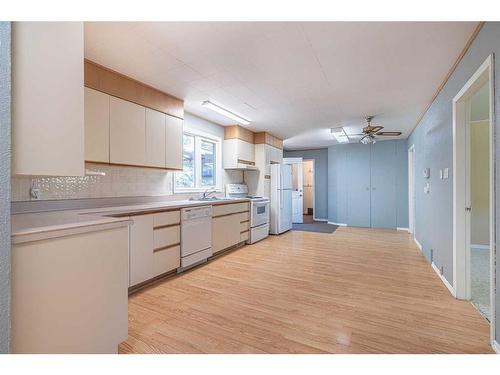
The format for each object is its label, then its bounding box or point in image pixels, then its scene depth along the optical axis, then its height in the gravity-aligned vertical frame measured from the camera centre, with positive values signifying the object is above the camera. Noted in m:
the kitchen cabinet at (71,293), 1.14 -0.56
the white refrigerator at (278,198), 5.76 -0.25
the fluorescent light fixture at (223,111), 3.56 +1.23
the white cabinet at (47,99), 1.20 +0.47
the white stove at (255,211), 4.86 -0.48
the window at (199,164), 4.20 +0.44
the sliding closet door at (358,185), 6.86 +0.07
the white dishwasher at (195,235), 3.20 -0.66
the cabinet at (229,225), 3.85 -0.64
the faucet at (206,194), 4.46 -0.11
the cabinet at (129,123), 2.47 +0.76
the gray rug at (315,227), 6.37 -1.10
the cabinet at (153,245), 2.56 -0.65
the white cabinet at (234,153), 4.93 +0.71
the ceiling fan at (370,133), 4.39 +1.01
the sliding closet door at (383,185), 6.55 +0.07
